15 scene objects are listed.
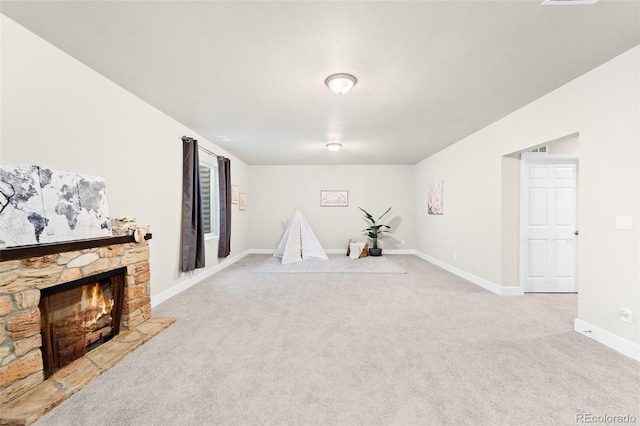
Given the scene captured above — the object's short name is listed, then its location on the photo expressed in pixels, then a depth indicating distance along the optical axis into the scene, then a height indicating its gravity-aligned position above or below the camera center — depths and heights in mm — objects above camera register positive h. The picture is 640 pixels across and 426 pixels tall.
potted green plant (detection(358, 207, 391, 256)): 6353 -520
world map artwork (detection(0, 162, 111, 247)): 1564 +40
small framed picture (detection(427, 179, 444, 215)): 5172 +319
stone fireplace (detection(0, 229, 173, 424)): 1490 -671
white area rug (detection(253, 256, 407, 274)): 4801 -1132
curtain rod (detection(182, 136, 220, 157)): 4174 +1041
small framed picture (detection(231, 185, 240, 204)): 5539 +392
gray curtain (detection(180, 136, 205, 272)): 3520 +117
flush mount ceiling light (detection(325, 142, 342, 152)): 4473 +1164
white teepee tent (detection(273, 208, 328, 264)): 5742 -767
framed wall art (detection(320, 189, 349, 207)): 6820 +407
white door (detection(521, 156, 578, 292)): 3531 -238
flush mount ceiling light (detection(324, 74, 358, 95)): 2230 +1155
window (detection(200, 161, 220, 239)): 4910 +260
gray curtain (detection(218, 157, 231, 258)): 4773 +72
